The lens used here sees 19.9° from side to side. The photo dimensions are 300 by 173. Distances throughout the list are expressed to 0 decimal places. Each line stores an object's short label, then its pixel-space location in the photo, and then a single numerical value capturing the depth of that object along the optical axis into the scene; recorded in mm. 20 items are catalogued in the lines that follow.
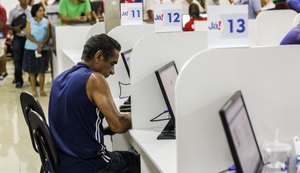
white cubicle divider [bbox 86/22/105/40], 7949
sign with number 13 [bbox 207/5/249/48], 3191
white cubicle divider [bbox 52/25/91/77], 9928
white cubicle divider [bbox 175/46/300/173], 3109
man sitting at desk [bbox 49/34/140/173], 4107
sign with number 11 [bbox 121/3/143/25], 6339
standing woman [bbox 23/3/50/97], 10899
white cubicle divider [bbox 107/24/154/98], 6071
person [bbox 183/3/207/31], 10742
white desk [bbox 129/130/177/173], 3525
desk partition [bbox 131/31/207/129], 4508
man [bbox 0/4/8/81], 11603
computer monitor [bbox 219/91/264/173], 2596
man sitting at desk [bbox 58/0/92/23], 10778
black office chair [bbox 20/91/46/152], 4404
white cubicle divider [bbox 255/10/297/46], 8148
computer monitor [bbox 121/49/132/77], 5932
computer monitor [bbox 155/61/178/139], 4198
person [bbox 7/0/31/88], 12298
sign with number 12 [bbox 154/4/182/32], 4608
